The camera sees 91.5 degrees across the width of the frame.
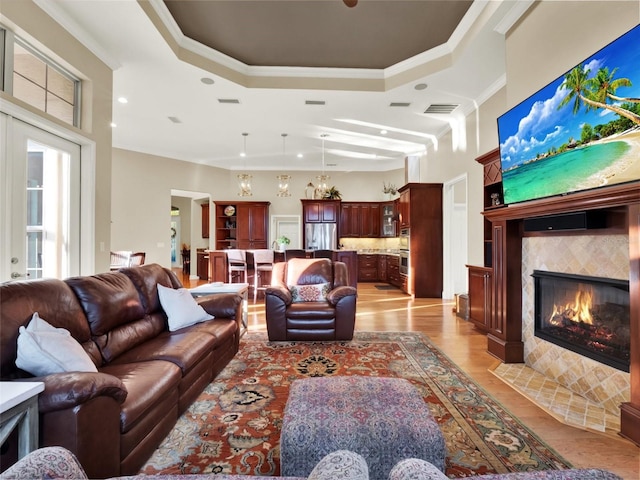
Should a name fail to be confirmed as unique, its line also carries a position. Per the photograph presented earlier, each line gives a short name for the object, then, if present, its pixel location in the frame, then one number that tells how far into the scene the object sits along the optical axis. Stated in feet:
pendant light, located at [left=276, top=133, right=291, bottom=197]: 22.53
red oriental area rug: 5.66
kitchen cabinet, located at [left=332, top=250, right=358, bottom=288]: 24.39
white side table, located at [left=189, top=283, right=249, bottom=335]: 12.12
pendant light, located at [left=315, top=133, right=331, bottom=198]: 23.75
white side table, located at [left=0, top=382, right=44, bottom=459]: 3.75
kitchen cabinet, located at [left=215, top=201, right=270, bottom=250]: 31.07
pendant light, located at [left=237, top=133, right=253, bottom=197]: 22.46
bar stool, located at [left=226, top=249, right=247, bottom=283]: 21.68
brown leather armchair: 12.14
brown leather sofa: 4.27
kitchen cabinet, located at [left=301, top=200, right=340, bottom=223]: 30.86
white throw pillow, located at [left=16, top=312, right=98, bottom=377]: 4.82
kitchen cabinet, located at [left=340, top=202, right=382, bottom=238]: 31.65
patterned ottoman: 4.55
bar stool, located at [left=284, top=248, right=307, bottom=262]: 20.45
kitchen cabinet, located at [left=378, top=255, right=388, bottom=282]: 30.45
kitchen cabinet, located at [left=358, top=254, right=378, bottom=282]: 31.04
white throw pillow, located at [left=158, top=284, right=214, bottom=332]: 9.19
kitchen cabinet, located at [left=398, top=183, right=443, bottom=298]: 21.66
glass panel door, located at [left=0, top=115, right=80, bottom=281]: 8.71
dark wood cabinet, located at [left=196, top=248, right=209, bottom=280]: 31.83
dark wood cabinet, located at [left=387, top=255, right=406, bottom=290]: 25.98
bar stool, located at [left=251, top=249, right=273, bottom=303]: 20.84
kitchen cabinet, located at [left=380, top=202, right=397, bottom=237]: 30.66
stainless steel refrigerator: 31.12
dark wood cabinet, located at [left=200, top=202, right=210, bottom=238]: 34.71
